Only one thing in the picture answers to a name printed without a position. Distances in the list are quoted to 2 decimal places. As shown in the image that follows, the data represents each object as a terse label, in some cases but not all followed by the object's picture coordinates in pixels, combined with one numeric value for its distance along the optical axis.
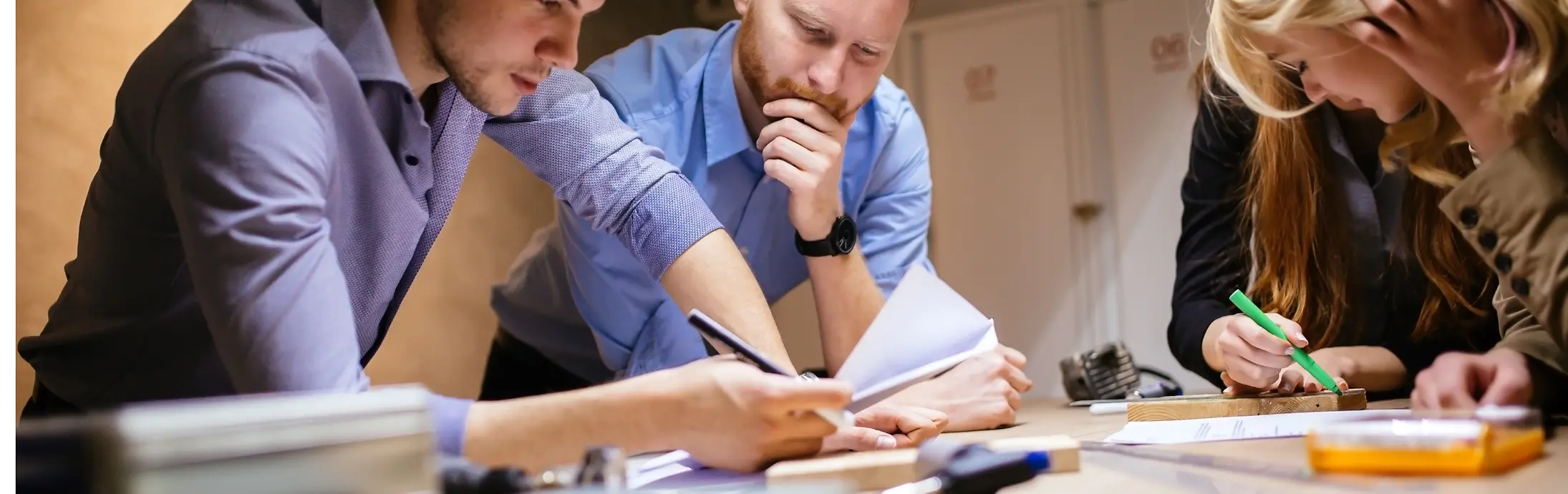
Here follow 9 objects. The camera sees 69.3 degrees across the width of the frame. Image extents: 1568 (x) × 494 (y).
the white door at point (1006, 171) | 2.84
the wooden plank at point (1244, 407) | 1.00
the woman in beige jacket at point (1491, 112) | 0.81
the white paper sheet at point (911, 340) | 0.99
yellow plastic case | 0.60
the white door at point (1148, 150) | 2.70
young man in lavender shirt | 0.63
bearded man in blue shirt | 1.22
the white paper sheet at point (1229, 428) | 0.83
